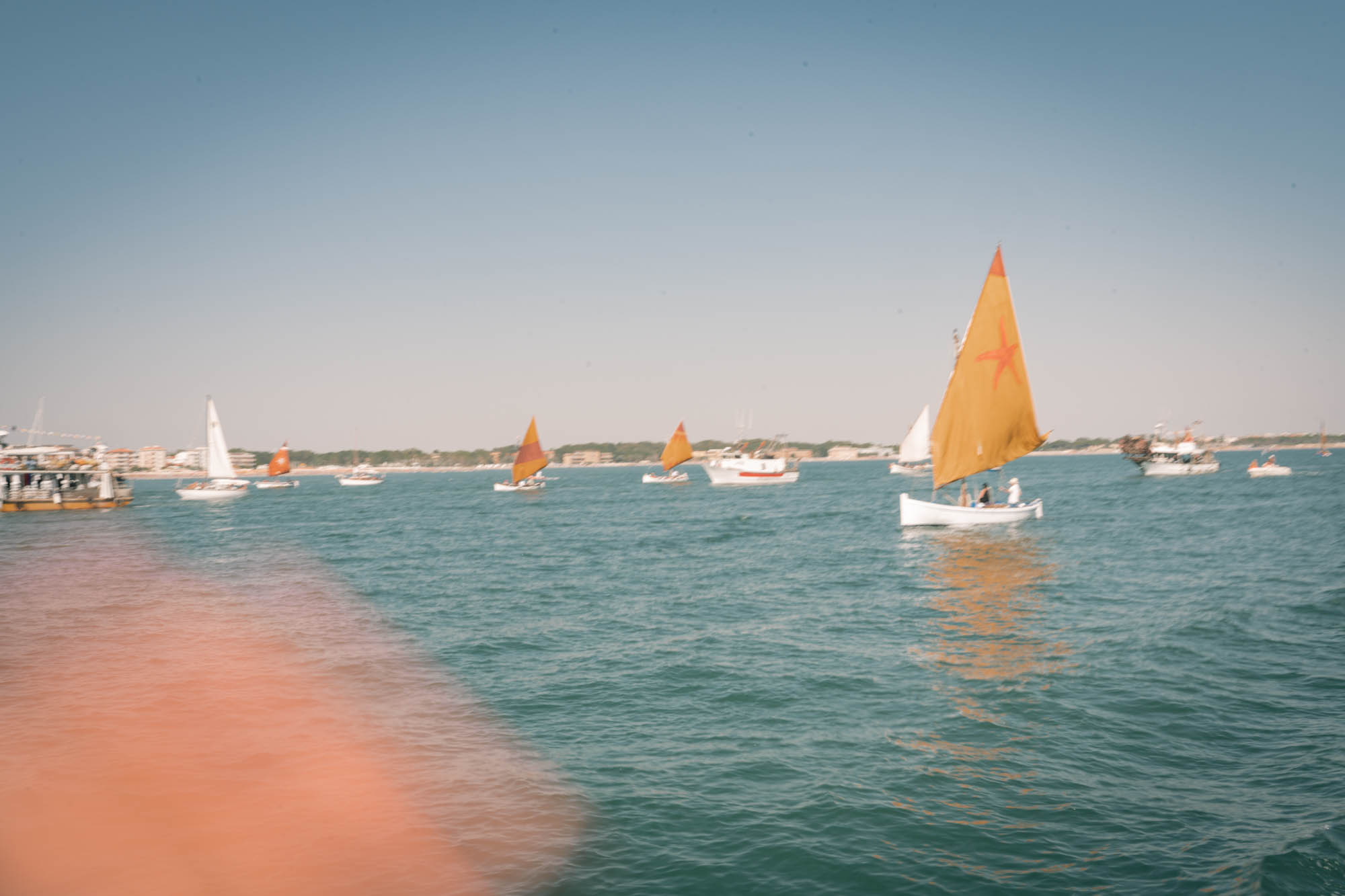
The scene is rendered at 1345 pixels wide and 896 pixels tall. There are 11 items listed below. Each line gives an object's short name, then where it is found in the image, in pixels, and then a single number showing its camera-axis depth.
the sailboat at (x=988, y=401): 40.78
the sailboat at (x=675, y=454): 138.16
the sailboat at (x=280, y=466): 153.38
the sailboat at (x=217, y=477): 111.31
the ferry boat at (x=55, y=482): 87.69
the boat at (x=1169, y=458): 121.81
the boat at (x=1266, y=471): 114.38
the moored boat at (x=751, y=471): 127.94
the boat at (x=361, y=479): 176.05
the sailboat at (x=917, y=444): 113.00
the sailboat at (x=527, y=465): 122.69
